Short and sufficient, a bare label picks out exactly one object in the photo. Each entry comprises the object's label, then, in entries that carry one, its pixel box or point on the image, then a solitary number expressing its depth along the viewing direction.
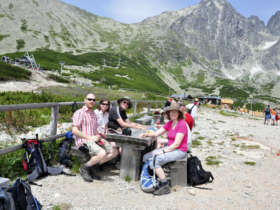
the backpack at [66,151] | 5.64
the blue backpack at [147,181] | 4.78
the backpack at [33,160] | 4.83
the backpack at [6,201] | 3.07
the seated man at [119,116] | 6.50
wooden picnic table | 5.26
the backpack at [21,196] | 3.33
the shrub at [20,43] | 134.44
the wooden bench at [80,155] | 5.37
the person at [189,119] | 7.98
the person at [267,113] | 25.16
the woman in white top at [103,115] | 6.32
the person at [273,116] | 25.00
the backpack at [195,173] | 5.30
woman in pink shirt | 4.80
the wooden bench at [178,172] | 5.14
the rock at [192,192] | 4.81
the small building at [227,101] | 106.07
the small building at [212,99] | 122.00
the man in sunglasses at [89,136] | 5.10
